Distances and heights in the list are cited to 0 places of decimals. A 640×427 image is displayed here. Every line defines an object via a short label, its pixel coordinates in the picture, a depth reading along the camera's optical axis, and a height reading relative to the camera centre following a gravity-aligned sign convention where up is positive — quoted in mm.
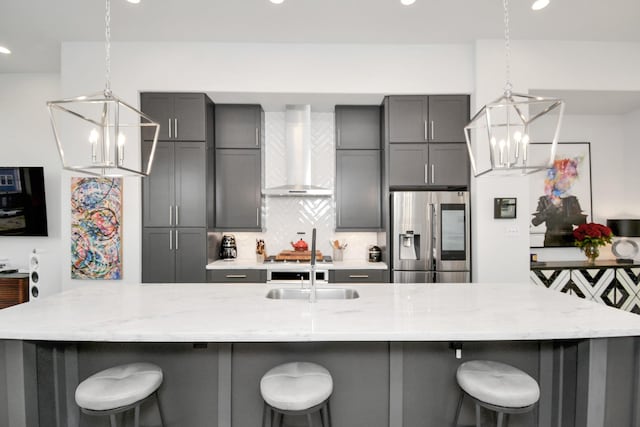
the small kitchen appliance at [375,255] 4188 -592
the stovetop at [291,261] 3971 -630
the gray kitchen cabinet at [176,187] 3793 +188
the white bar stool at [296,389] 1539 -809
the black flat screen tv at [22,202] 4277 +46
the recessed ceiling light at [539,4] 2965 +1639
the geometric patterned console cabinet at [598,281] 3887 -849
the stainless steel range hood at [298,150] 4156 +626
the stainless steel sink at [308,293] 2488 -619
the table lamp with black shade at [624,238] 4227 -447
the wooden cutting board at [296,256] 4012 -582
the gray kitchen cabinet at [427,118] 3830 +909
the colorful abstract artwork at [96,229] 3652 -238
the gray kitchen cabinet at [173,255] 3756 -521
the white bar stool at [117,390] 1550 -809
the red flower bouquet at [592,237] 4176 -411
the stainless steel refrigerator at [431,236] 3711 -341
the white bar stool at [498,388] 1573 -822
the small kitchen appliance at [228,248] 4285 -514
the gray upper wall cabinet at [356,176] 4164 +318
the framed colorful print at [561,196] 4531 +82
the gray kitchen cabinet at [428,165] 3875 +409
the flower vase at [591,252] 4199 -584
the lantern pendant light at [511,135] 1740 +546
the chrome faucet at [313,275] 2113 -438
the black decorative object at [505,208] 3632 -52
